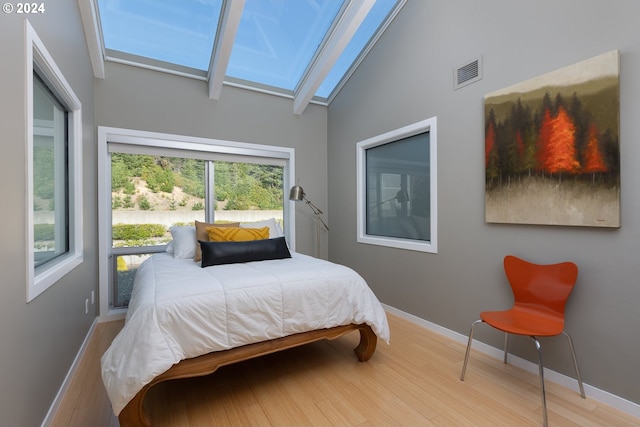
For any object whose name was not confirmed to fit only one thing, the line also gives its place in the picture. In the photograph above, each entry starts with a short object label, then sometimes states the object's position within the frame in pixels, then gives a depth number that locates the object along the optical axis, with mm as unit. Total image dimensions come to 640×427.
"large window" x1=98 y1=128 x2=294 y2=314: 3223
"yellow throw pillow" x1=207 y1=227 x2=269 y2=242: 2846
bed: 1487
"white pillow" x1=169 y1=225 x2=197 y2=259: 2898
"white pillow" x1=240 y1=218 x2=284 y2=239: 3303
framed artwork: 1748
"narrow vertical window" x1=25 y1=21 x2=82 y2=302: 1445
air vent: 2443
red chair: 1773
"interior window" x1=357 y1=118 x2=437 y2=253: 2969
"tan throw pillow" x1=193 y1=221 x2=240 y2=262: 2732
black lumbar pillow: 2416
